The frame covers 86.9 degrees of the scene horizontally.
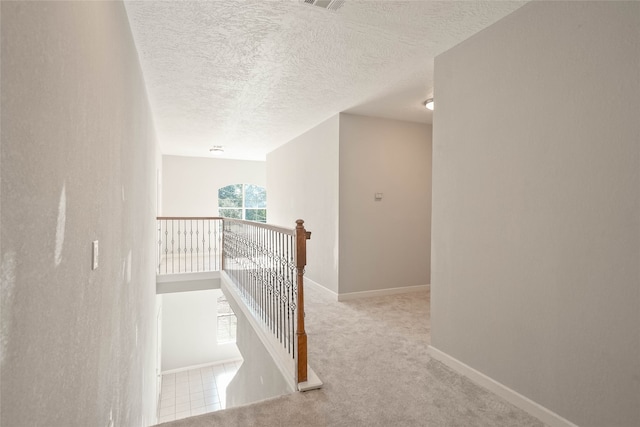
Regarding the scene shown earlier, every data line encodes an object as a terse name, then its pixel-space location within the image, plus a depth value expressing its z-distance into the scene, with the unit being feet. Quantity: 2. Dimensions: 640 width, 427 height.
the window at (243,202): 29.04
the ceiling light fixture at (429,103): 13.01
